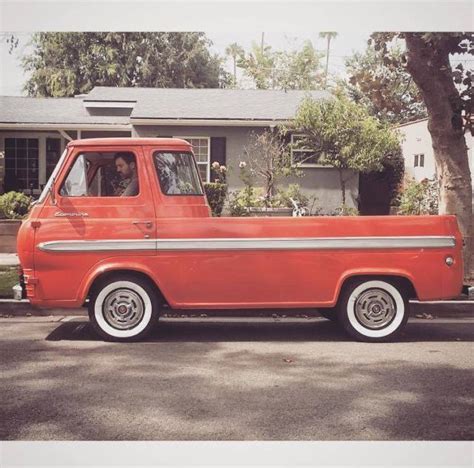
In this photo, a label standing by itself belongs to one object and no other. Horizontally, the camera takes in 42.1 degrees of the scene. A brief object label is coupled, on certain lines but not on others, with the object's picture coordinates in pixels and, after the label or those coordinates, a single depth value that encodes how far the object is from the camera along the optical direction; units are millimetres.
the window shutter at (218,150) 7570
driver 5582
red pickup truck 5410
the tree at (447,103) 5590
